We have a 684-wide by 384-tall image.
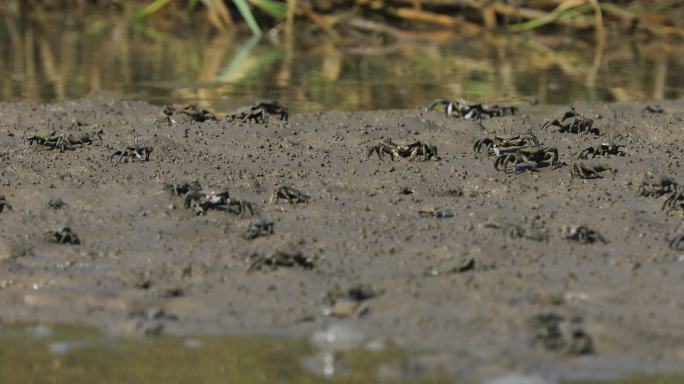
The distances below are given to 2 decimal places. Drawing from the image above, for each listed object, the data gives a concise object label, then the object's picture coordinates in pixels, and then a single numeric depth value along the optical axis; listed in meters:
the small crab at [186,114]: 17.61
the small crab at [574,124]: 16.89
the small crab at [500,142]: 15.13
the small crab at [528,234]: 11.50
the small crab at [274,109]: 17.81
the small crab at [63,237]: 11.46
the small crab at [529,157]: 14.17
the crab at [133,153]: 14.55
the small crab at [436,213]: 12.29
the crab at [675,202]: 12.65
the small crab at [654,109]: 18.69
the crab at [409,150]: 14.83
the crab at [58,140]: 15.09
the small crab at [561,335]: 8.86
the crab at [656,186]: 13.25
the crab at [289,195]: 12.77
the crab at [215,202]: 12.37
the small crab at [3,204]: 12.46
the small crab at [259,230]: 11.56
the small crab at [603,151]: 15.20
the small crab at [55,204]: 12.55
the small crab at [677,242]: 11.32
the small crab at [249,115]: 17.36
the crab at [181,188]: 12.78
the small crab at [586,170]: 13.95
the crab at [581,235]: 11.50
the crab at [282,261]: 10.73
